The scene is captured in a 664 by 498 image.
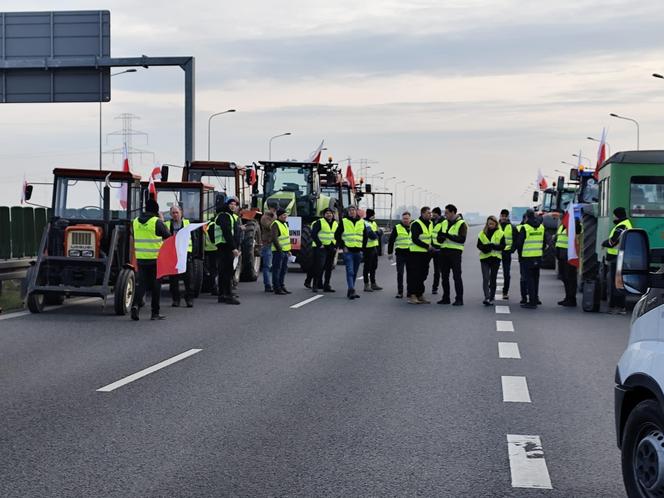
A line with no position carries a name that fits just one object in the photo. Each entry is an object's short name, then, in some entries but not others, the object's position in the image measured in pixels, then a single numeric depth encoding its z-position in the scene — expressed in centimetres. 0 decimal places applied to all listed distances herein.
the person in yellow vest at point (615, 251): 1762
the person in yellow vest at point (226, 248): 1906
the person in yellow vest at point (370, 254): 2244
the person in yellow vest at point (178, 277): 1770
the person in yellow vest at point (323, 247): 2188
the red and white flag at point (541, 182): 3995
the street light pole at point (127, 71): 2797
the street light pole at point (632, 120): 6250
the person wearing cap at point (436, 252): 2017
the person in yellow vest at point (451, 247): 1948
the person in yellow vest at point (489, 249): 1948
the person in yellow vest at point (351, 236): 2120
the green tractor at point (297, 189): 2955
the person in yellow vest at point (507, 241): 2019
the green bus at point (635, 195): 1870
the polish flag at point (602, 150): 2506
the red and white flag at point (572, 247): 1873
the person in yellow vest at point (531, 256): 1912
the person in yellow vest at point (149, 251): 1606
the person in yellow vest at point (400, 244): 2083
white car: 480
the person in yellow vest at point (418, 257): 1973
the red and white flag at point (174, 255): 1617
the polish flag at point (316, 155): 3112
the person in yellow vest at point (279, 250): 2177
